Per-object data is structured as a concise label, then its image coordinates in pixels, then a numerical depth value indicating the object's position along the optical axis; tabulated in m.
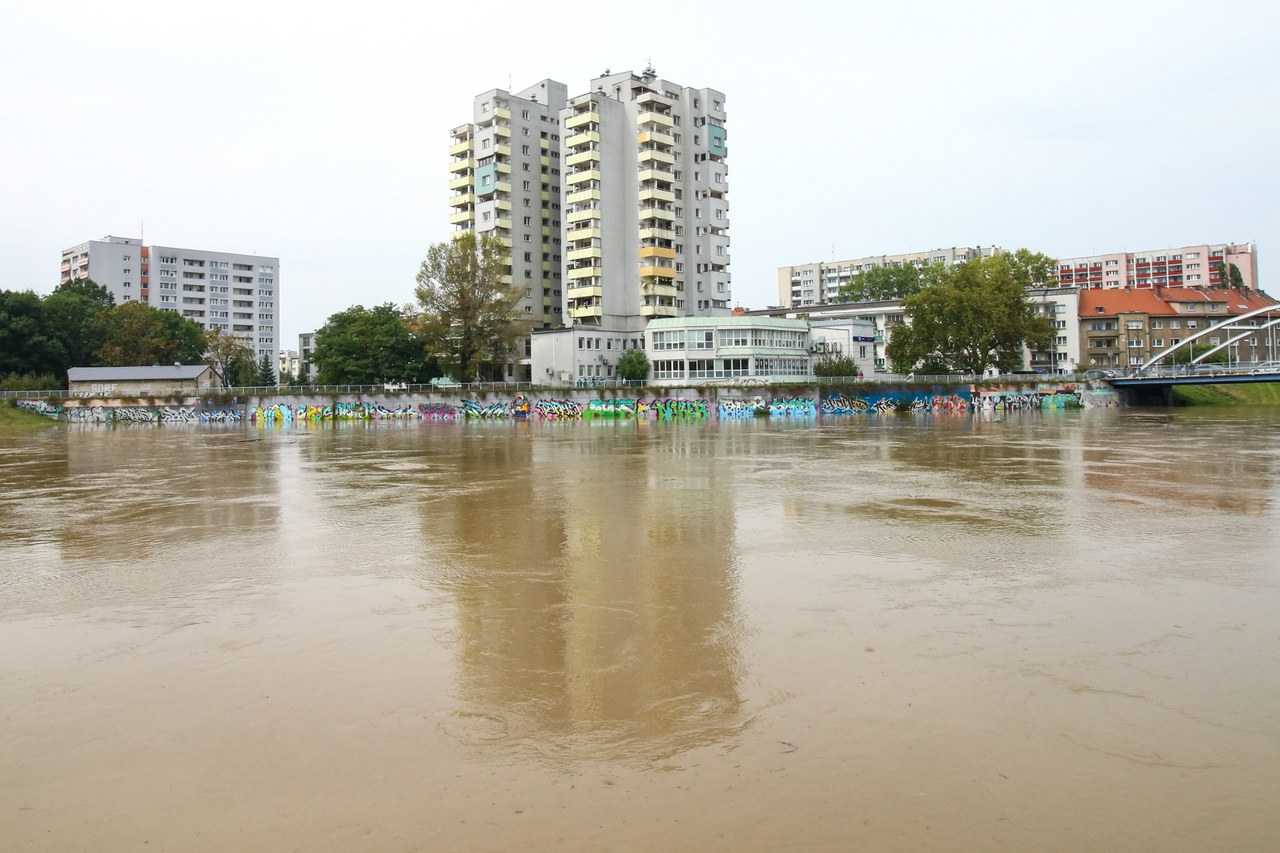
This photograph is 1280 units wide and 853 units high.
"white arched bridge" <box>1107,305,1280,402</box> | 87.38
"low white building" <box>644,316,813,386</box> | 95.56
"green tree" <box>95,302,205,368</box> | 97.25
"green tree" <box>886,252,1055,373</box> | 90.44
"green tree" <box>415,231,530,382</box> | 87.00
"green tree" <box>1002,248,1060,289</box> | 101.25
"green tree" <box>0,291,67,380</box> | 88.69
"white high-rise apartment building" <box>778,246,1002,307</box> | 189.00
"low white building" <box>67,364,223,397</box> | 83.31
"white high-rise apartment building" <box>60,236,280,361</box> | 167.75
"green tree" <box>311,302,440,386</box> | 94.75
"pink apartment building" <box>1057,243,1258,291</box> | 194.88
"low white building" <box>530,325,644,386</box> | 99.62
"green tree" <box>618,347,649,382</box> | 97.94
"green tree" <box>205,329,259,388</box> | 113.38
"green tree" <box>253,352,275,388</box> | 138.65
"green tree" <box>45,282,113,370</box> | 95.75
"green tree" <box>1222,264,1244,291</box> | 155.18
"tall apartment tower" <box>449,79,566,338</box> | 113.88
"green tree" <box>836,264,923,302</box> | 145.62
